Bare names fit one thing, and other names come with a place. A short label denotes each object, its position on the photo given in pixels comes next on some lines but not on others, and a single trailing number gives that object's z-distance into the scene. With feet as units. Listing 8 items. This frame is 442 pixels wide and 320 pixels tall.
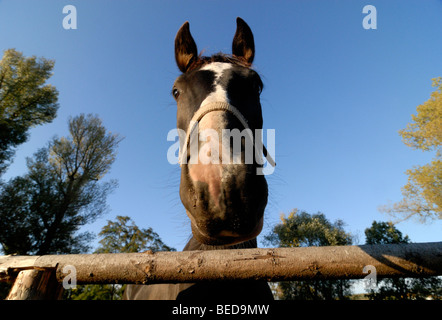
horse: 3.81
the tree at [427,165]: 35.35
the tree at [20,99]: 38.88
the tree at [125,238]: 24.06
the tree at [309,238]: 54.08
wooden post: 3.81
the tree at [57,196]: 39.09
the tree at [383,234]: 58.39
